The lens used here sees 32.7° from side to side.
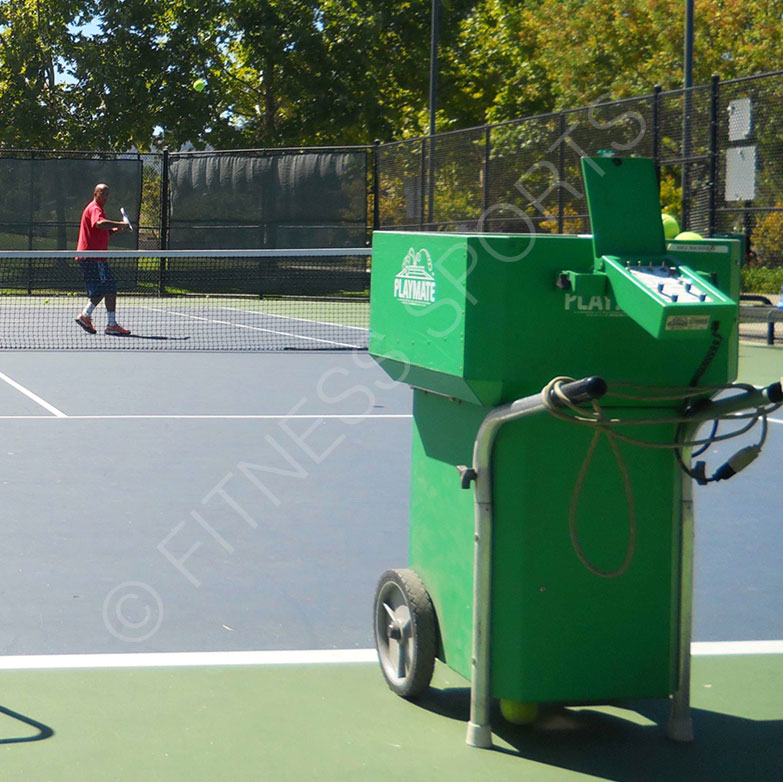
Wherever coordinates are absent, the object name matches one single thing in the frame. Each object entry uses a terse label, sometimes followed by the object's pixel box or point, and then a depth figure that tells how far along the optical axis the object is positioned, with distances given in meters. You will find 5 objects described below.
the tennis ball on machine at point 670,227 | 6.48
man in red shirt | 15.21
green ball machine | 3.07
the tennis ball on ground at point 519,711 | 3.28
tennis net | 16.42
